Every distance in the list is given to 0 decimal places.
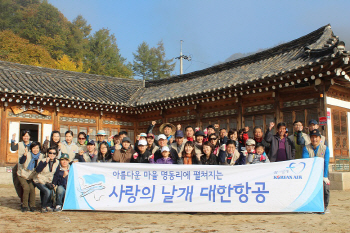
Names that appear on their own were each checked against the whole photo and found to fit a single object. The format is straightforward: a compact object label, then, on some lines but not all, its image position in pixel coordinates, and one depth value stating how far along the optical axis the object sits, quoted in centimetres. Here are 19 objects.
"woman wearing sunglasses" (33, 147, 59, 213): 647
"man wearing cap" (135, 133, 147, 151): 778
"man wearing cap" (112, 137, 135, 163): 697
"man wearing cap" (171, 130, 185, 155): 693
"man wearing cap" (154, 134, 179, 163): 666
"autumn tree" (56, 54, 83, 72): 3319
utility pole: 3328
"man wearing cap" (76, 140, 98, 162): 707
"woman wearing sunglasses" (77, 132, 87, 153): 765
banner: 584
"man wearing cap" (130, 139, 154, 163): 676
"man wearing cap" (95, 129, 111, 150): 816
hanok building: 1042
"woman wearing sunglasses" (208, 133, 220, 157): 687
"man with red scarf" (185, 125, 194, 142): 740
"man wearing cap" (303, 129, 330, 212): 600
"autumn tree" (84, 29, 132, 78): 4008
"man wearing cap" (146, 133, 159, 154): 719
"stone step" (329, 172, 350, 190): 977
